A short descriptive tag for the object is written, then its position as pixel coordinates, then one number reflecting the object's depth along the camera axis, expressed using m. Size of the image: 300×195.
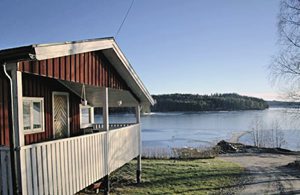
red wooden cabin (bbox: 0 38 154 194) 4.67
